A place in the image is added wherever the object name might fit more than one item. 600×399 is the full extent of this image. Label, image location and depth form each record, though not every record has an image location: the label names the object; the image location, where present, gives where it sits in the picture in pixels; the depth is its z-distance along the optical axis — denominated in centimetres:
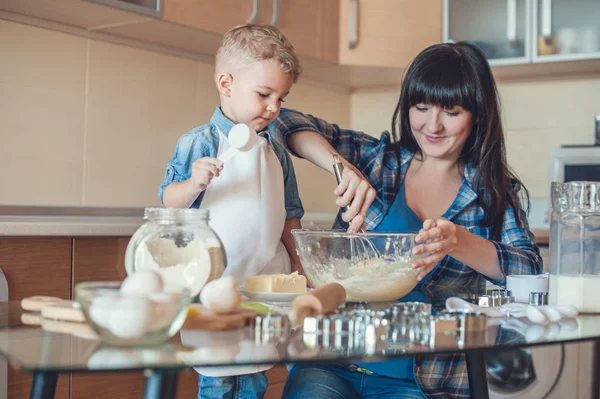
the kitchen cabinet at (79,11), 216
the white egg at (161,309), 65
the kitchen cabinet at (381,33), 313
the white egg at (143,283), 70
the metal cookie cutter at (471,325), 77
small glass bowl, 65
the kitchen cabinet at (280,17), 243
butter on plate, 98
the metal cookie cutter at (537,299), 107
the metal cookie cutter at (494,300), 104
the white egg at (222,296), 79
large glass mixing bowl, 103
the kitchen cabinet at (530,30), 287
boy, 130
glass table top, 61
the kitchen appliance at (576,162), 287
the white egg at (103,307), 65
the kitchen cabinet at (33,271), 175
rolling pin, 79
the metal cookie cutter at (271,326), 75
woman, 144
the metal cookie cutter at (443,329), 73
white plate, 96
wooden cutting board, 77
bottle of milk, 102
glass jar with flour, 86
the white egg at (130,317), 64
